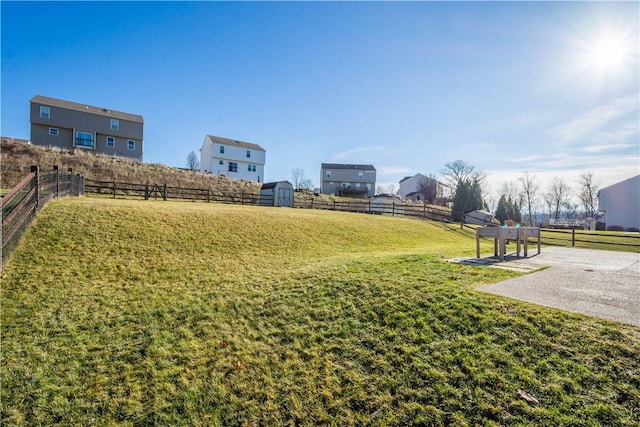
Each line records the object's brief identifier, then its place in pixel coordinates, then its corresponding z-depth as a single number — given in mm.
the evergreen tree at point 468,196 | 45750
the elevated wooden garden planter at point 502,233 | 8031
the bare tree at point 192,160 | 75062
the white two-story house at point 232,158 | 46500
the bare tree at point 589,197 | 59844
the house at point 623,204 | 31297
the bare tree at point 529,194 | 66275
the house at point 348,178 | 62531
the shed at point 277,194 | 31281
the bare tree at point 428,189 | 63344
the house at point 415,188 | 65625
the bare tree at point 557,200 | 68250
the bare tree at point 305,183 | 77325
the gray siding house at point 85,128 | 35438
